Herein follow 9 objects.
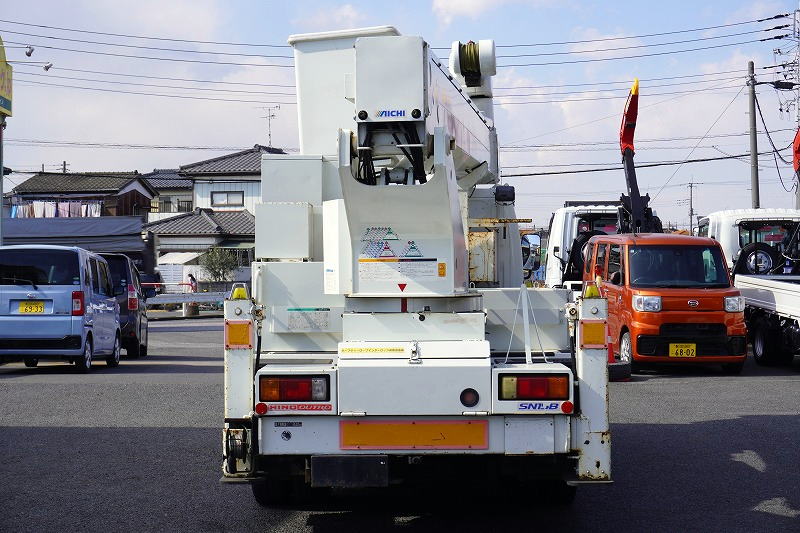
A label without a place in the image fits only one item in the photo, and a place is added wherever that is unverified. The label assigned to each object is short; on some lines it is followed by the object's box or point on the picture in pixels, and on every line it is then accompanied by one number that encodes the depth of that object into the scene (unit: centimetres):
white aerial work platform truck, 563
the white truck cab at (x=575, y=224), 2370
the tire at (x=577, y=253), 2072
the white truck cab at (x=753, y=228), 2153
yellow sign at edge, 2945
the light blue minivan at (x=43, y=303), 1562
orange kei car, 1516
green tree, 4734
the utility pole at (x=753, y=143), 3688
